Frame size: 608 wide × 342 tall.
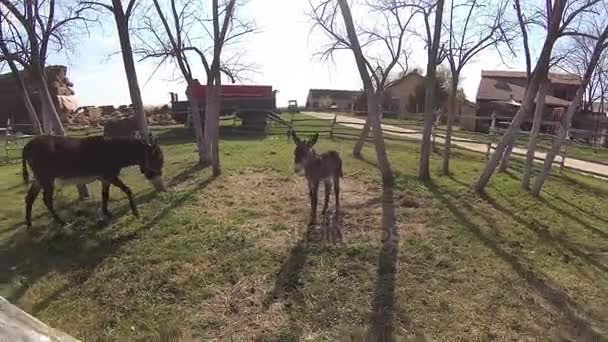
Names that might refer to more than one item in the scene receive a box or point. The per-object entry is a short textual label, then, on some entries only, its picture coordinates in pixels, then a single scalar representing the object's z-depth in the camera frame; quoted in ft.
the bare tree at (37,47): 32.55
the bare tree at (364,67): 34.86
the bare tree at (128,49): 33.32
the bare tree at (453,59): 42.01
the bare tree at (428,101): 39.65
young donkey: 26.12
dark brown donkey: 26.00
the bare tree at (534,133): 40.63
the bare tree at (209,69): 39.34
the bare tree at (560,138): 38.14
